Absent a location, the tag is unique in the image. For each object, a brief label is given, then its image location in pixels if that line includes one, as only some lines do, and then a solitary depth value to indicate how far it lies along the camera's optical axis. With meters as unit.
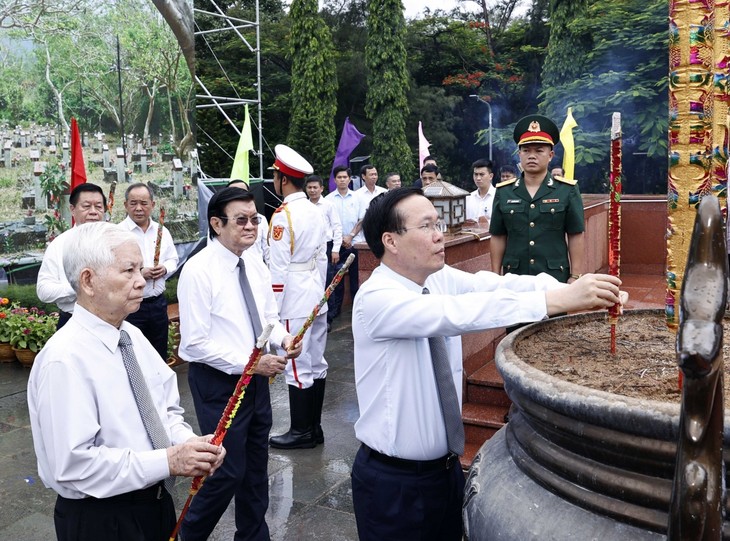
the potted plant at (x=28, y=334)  7.08
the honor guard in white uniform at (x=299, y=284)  5.18
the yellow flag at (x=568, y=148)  7.26
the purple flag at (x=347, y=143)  12.85
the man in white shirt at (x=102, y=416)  2.11
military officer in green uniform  4.47
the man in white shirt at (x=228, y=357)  3.31
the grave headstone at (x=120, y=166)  9.81
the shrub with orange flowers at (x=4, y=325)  7.19
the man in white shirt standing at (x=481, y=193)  8.67
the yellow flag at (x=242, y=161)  8.81
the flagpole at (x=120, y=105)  9.63
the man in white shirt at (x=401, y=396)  2.44
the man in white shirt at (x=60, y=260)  4.65
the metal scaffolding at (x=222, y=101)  16.53
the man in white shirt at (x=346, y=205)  9.67
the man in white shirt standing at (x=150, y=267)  5.26
